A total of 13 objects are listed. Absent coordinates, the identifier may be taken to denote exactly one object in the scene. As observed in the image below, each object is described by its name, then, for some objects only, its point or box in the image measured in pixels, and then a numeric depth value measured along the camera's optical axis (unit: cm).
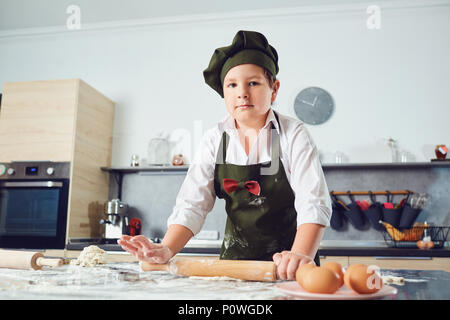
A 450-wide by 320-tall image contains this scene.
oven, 262
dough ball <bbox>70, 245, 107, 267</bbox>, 106
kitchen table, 63
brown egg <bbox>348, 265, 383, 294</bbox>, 62
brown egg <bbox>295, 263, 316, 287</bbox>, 64
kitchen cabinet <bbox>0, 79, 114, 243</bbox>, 270
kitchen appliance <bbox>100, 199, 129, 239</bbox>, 284
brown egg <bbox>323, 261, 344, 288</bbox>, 64
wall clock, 288
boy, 114
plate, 59
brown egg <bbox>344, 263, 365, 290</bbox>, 63
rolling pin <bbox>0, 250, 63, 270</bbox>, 94
